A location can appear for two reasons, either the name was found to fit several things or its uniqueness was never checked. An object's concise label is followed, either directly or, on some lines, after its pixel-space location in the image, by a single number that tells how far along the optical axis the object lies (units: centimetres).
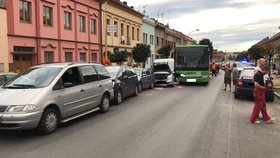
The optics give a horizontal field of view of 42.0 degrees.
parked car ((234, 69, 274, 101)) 1530
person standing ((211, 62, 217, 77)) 4123
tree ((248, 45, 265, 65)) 6128
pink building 2095
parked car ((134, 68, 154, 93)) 2027
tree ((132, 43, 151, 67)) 3534
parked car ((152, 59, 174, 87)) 2389
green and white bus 2480
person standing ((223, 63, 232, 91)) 2083
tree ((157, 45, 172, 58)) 5288
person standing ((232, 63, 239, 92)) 2843
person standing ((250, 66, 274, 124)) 989
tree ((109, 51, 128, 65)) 2998
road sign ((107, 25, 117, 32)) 2295
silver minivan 801
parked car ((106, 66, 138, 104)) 1463
